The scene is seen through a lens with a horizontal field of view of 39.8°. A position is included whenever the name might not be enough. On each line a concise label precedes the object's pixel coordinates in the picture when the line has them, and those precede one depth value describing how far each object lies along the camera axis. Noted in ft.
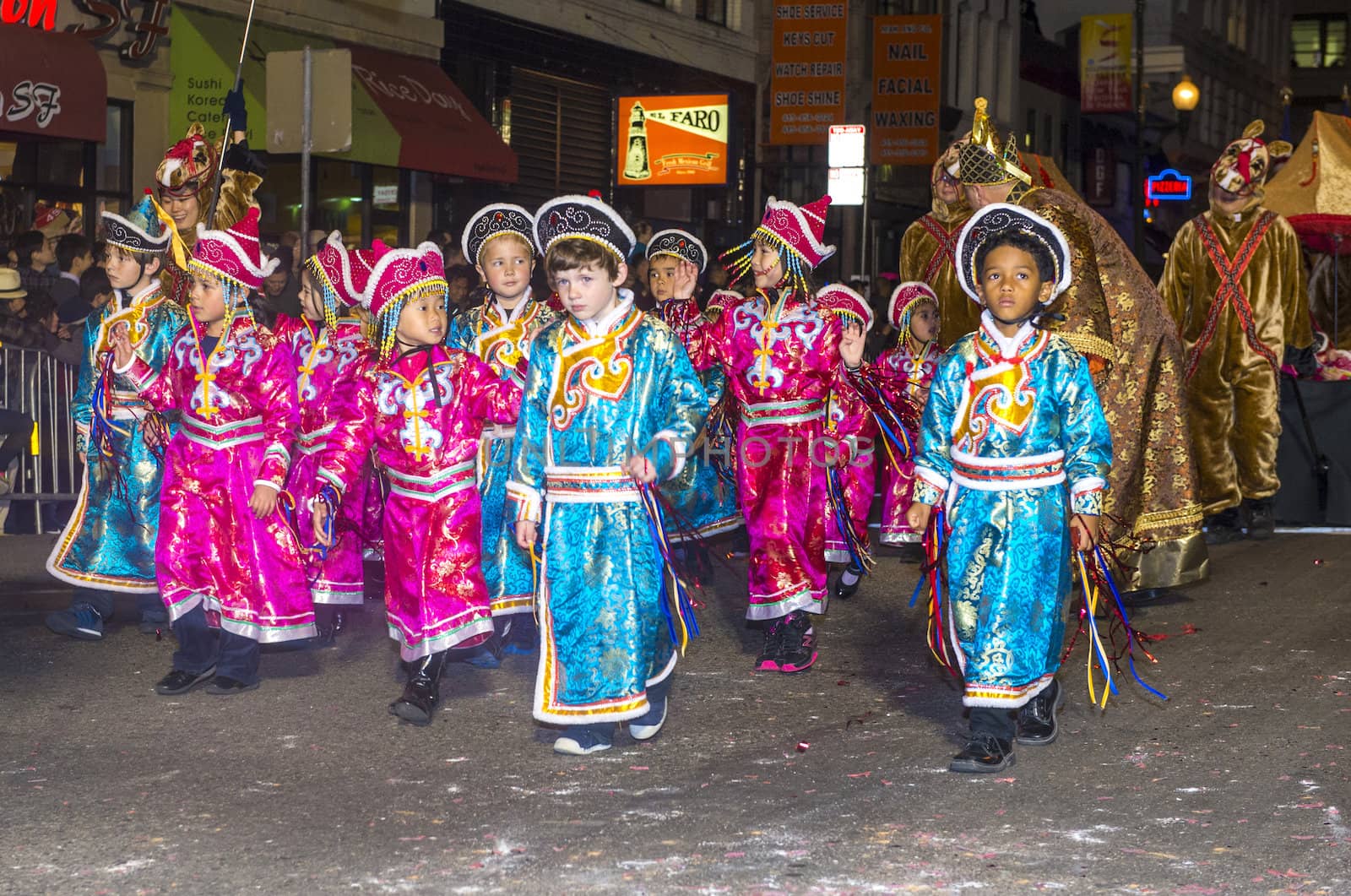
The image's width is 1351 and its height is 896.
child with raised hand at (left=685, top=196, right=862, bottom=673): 24.26
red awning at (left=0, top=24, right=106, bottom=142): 45.37
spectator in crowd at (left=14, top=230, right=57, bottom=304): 37.45
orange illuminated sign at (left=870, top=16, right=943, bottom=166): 87.66
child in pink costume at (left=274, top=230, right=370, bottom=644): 24.56
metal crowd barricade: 33.99
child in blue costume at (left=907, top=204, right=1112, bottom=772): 18.95
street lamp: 98.89
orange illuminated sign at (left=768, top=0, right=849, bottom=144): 80.48
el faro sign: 76.79
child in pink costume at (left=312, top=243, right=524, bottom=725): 20.88
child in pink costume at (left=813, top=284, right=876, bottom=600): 25.81
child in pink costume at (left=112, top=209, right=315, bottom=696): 21.89
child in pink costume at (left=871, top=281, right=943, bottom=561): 33.12
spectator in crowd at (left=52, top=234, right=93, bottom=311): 37.32
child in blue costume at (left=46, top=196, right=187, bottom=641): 24.56
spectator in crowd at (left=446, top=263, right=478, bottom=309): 43.27
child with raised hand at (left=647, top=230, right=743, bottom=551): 31.81
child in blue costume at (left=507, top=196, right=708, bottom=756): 19.17
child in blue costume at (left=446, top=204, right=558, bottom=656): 23.99
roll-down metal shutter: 70.95
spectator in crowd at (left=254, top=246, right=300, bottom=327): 41.14
